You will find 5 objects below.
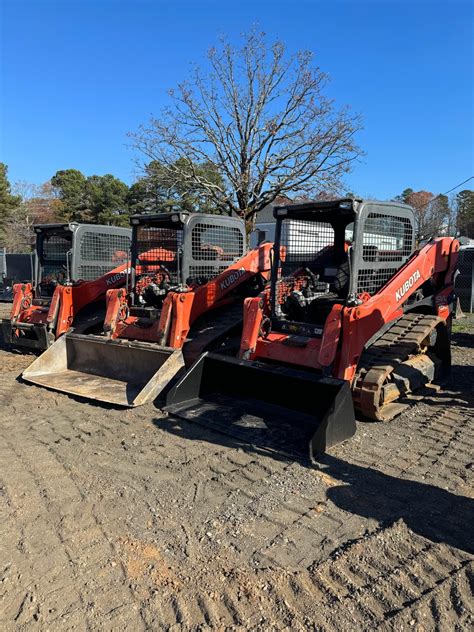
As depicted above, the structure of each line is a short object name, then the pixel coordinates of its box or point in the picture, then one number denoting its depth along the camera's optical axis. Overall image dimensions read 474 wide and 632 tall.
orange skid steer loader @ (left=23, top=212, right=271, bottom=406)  6.32
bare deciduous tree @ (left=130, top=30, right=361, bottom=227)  14.80
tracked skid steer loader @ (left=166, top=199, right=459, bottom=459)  4.86
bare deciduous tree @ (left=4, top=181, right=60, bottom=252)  40.84
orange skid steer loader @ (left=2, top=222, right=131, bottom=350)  8.42
